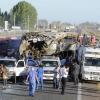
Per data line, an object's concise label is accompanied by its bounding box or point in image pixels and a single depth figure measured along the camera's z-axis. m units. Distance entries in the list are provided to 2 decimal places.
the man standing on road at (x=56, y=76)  27.05
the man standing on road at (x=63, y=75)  24.91
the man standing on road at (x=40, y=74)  27.20
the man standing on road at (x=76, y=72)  31.26
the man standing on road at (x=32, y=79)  23.12
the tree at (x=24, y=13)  127.38
